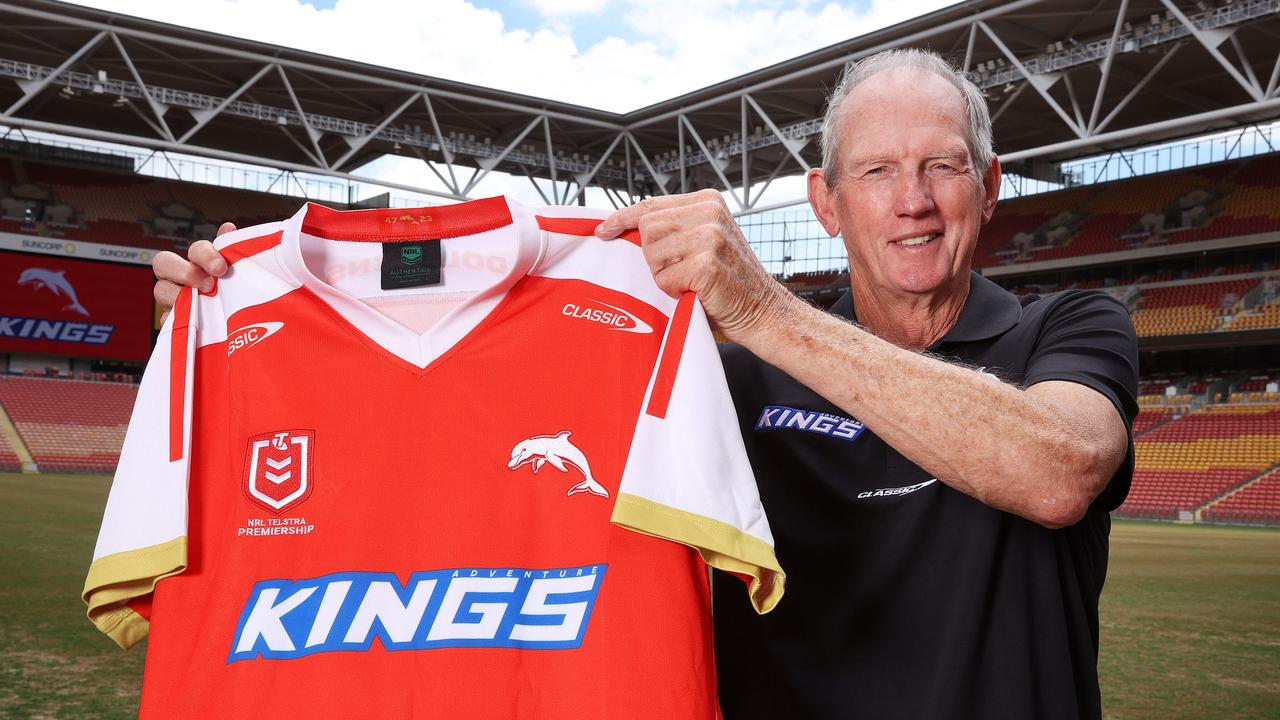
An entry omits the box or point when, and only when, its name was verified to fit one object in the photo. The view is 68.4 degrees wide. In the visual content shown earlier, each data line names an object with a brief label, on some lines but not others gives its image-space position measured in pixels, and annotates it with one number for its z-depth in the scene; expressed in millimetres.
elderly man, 1672
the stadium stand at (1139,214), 28812
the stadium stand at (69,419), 26750
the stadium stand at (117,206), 32625
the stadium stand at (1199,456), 22609
